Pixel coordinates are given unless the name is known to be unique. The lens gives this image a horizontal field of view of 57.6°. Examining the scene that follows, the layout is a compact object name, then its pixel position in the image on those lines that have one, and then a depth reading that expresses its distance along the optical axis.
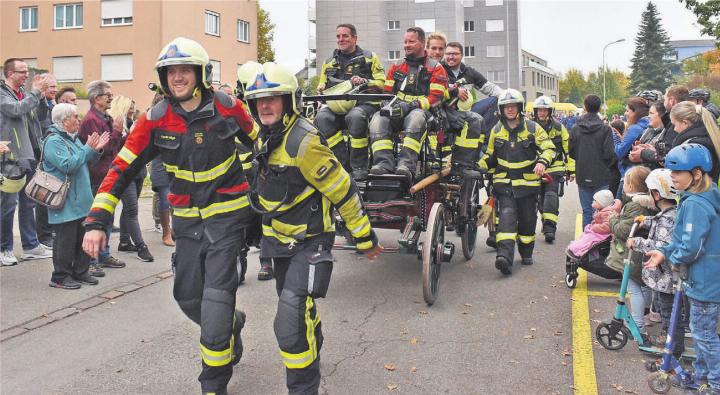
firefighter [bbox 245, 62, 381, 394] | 3.86
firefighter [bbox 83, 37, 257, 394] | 4.04
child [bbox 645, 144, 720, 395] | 4.17
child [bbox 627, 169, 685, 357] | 4.73
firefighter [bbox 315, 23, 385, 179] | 6.86
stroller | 6.92
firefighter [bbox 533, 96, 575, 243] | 9.71
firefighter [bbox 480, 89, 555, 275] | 7.69
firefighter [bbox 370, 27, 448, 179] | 6.52
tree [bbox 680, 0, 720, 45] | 20.80
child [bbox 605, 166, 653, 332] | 5.16
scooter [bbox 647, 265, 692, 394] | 4.25
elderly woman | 6.86
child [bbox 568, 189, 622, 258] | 6.71
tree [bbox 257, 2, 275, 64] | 48.09
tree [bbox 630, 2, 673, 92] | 80.88
